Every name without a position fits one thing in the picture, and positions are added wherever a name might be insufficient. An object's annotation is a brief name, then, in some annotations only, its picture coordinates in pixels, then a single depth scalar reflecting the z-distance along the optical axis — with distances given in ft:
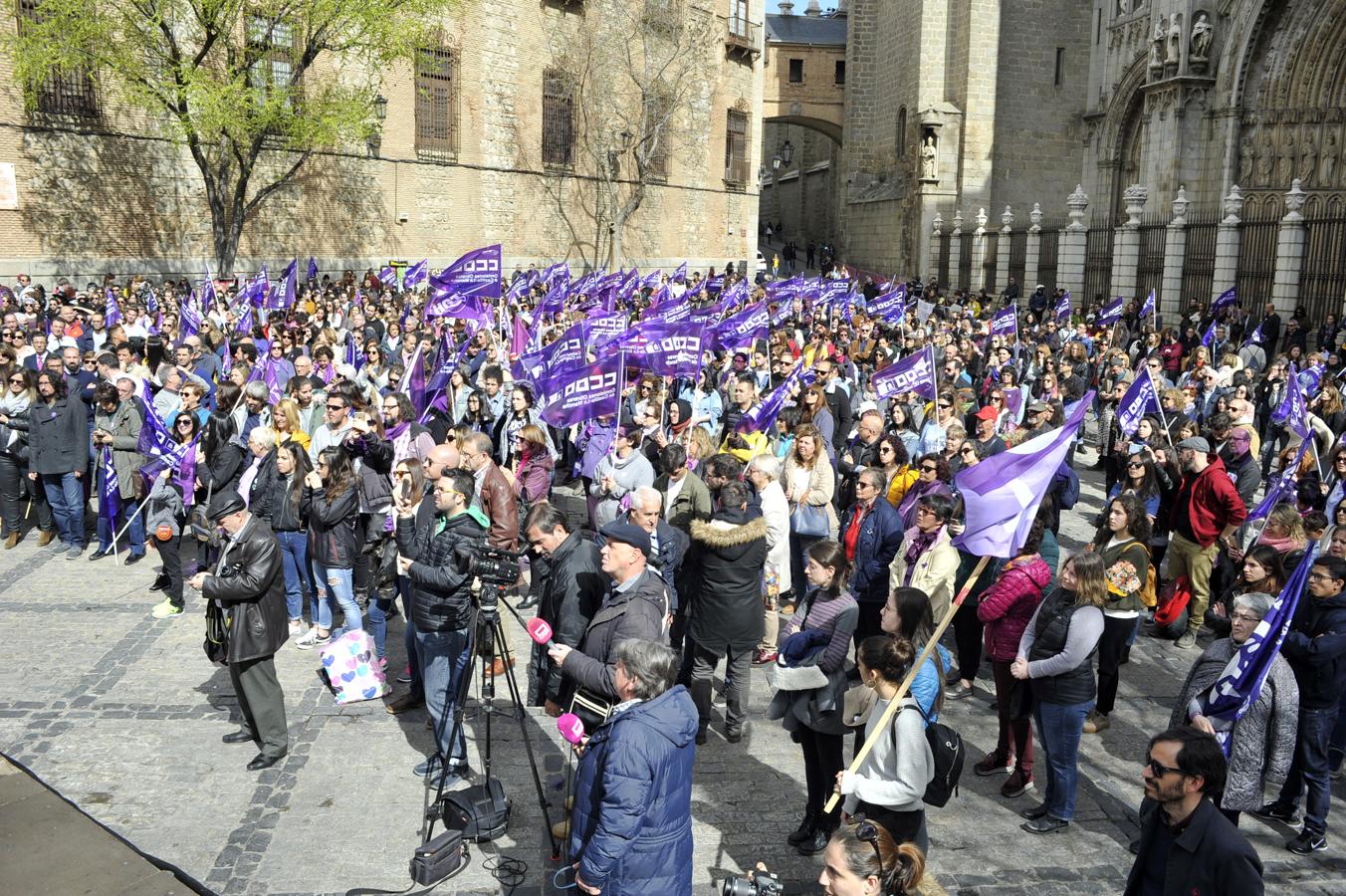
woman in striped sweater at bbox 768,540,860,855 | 18.35
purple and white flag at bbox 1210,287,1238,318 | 66.69
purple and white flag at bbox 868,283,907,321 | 66.59
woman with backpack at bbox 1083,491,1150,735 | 22.35
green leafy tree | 73.46
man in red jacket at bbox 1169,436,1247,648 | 28.89
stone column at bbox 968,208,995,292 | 121.49
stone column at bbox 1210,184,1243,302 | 78.28
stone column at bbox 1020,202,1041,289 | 107.04
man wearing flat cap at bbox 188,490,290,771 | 21.39
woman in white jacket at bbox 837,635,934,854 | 15.30
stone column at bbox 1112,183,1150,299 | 91.15
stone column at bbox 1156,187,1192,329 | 85.10
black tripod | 18.72
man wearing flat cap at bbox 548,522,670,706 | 16.72
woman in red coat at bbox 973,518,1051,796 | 21.08
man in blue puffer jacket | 13.60
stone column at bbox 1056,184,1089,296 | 99.76
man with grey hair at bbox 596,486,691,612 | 22.08
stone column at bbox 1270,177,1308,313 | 72.23
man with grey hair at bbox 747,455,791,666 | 26.76
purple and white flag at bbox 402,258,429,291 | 72.43
